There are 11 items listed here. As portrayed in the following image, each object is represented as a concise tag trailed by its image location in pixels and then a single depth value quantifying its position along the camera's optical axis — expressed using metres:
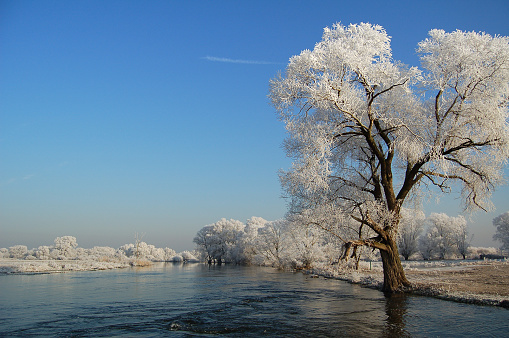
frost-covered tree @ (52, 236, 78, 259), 81.88
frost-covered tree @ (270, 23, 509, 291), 14.07
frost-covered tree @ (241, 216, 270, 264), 68.45
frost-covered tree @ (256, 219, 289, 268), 57.16
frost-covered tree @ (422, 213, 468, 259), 73.38
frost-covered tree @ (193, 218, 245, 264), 87.75
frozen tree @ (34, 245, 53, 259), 77.62
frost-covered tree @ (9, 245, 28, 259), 80.56
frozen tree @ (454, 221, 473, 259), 72.25
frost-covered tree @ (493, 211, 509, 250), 66.00
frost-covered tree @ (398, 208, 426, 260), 76.88
